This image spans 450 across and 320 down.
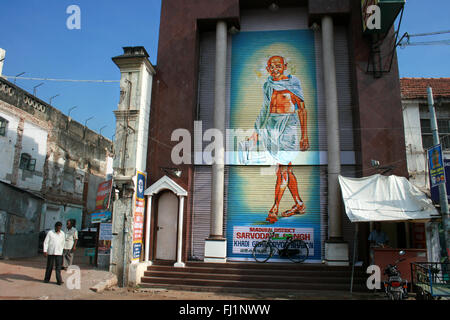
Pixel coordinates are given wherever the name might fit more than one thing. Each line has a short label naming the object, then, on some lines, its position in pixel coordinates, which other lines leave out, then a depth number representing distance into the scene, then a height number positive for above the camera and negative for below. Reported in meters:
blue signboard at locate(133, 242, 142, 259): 12.21 -0.42
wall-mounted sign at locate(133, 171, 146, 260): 12.35 +0.74
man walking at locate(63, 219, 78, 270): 12.62 -0.32
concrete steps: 11.52 -1.25
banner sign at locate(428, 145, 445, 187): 10.61 +2.26
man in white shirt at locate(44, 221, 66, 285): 10.25 -0.46
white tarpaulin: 10.76 +1.27
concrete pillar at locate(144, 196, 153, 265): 12.96 +0.25
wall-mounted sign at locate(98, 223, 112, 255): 13.01 -0.10
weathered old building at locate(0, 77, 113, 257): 20.56 +5.18
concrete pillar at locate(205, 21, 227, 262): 13.02 +2.77
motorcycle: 8.94 -1.08
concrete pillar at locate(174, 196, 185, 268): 12.70 +0.13
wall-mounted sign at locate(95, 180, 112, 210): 13.71 +1.59
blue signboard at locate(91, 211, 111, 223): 13.38 +0.72
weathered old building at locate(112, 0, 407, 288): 13.12 +4.33
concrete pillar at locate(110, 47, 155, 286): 12.02 +3.24
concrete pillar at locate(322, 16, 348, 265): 12.53 +3.12
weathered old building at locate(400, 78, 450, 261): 14.84 +4.88
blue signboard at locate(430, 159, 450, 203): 11.69 +1.54
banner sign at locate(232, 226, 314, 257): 13.43 +0.14
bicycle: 13.00 -0.37
